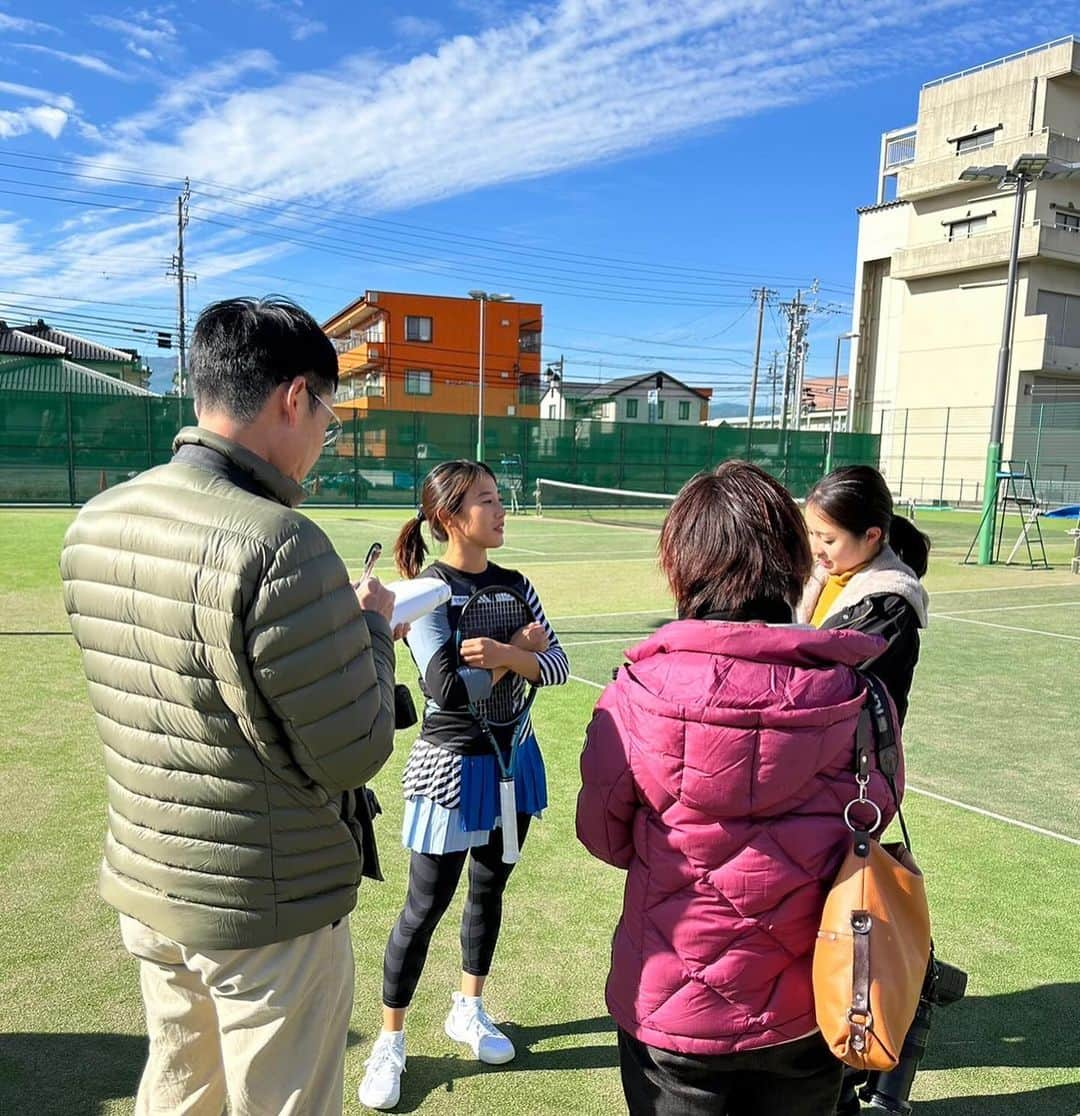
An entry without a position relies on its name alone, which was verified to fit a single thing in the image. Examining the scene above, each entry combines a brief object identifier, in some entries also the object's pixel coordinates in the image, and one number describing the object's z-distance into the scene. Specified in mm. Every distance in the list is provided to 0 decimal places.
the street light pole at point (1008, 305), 15742
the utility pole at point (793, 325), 62469
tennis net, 29453
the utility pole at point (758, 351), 56125
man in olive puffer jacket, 1538
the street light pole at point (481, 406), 29219
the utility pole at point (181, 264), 46144
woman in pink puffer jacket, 1581
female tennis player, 2719
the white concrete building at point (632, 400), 68250
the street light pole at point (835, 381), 35500
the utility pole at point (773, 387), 78500
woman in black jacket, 2773
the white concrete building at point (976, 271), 41000
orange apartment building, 57969
